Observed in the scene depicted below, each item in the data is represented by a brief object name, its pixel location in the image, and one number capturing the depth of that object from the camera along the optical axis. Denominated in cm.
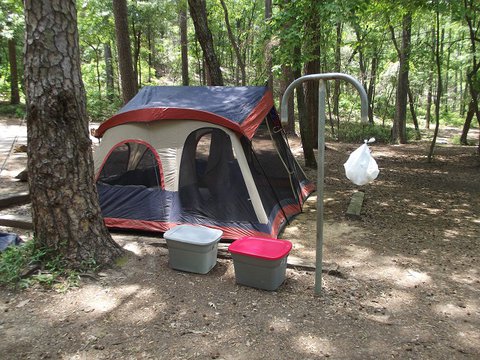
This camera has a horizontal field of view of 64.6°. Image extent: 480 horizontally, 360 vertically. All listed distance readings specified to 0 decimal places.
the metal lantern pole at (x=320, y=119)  279
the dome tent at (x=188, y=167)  458
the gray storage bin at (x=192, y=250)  352
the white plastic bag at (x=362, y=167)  337
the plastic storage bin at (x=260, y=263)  322
